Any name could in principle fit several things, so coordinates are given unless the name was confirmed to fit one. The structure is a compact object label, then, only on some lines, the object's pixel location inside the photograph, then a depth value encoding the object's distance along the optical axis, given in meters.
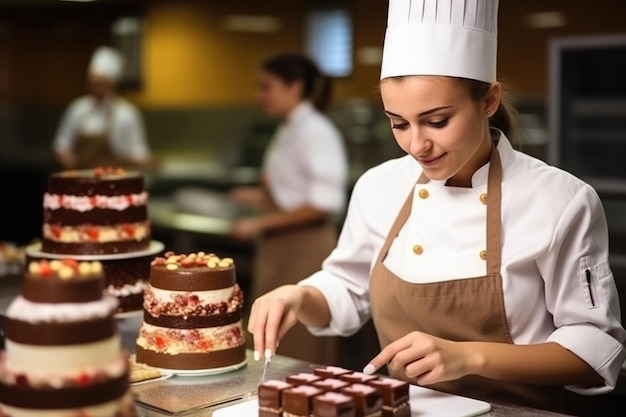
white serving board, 1.56
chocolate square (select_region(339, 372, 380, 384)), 1.53
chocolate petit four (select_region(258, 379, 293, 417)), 1.47
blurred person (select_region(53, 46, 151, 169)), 6.40
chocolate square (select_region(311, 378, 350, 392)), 1.48
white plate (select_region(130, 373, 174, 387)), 1.81
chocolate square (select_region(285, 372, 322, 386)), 1.51
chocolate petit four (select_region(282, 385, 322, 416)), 1.43
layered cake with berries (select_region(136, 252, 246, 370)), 1.87
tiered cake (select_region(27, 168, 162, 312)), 2.22
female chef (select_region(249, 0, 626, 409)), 1.66
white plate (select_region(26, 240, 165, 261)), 2.21
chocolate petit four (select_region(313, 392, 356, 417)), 1.40
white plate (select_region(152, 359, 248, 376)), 1.87
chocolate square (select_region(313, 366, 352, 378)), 1.57
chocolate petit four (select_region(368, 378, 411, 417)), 1.49
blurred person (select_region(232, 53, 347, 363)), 3.94
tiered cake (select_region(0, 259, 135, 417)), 1.25
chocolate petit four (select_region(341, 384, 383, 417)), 1.44
